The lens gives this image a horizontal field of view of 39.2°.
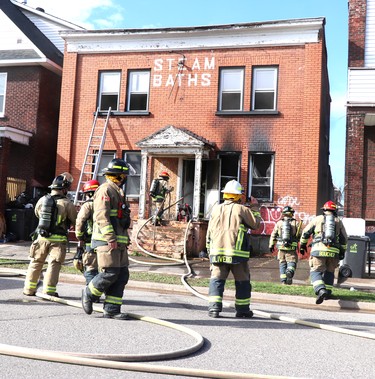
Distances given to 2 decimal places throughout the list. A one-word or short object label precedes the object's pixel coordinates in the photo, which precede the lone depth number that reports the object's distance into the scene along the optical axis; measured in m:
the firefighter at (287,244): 10.44
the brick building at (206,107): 15.87
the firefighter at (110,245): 6.16
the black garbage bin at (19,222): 16.92
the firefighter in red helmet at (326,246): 8.55
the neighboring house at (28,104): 18.42
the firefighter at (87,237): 7.42
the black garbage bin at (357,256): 11.59
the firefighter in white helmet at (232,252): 6.91
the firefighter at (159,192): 14.93
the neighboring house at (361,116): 14.92
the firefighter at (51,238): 7.74
